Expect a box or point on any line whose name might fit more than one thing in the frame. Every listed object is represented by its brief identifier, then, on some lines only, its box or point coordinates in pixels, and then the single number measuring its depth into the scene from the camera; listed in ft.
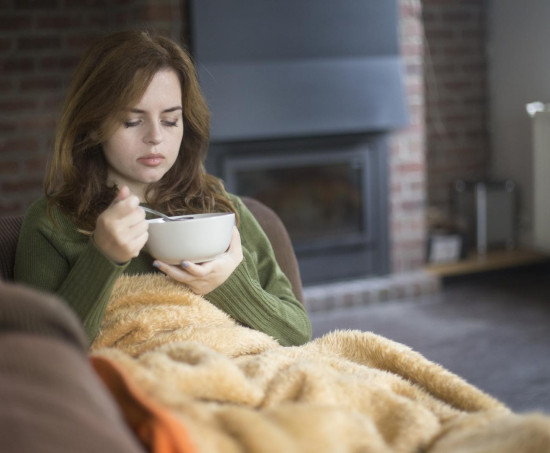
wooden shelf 21.71
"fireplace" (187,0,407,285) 19.50
